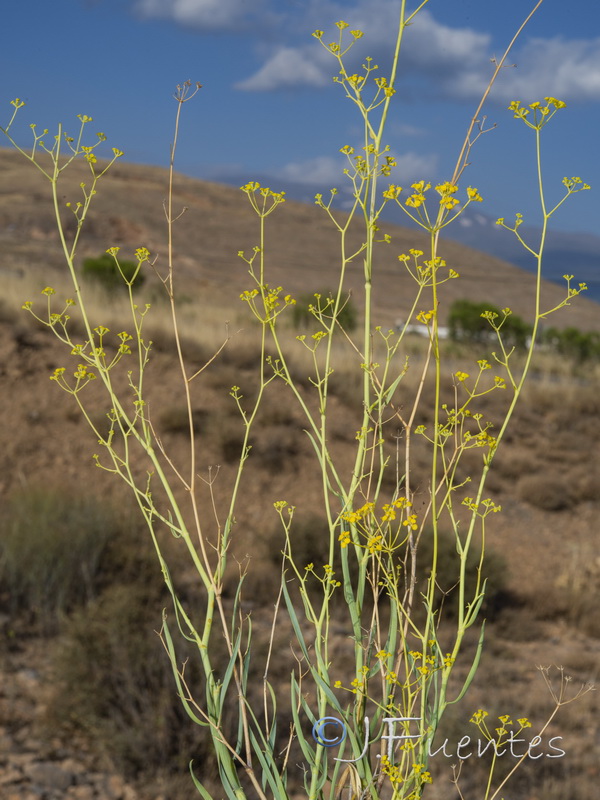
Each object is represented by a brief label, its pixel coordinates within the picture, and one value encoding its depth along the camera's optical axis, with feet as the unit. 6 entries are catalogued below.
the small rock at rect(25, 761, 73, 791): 15.55
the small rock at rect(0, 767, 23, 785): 15.38
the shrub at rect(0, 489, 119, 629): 22.20
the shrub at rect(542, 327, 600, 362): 70.33
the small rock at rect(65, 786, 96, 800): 15.52
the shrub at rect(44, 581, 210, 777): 16.39
